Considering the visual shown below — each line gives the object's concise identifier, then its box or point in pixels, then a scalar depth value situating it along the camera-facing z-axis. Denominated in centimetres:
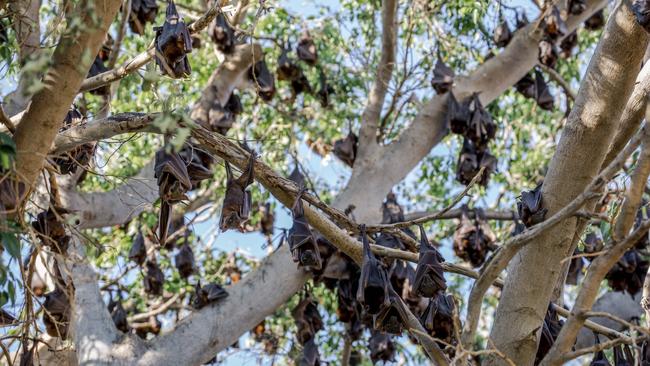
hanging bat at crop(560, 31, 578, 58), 1859
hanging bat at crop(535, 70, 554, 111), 1861
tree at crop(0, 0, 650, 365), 757
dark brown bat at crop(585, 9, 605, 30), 1907
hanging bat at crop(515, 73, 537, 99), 1906
